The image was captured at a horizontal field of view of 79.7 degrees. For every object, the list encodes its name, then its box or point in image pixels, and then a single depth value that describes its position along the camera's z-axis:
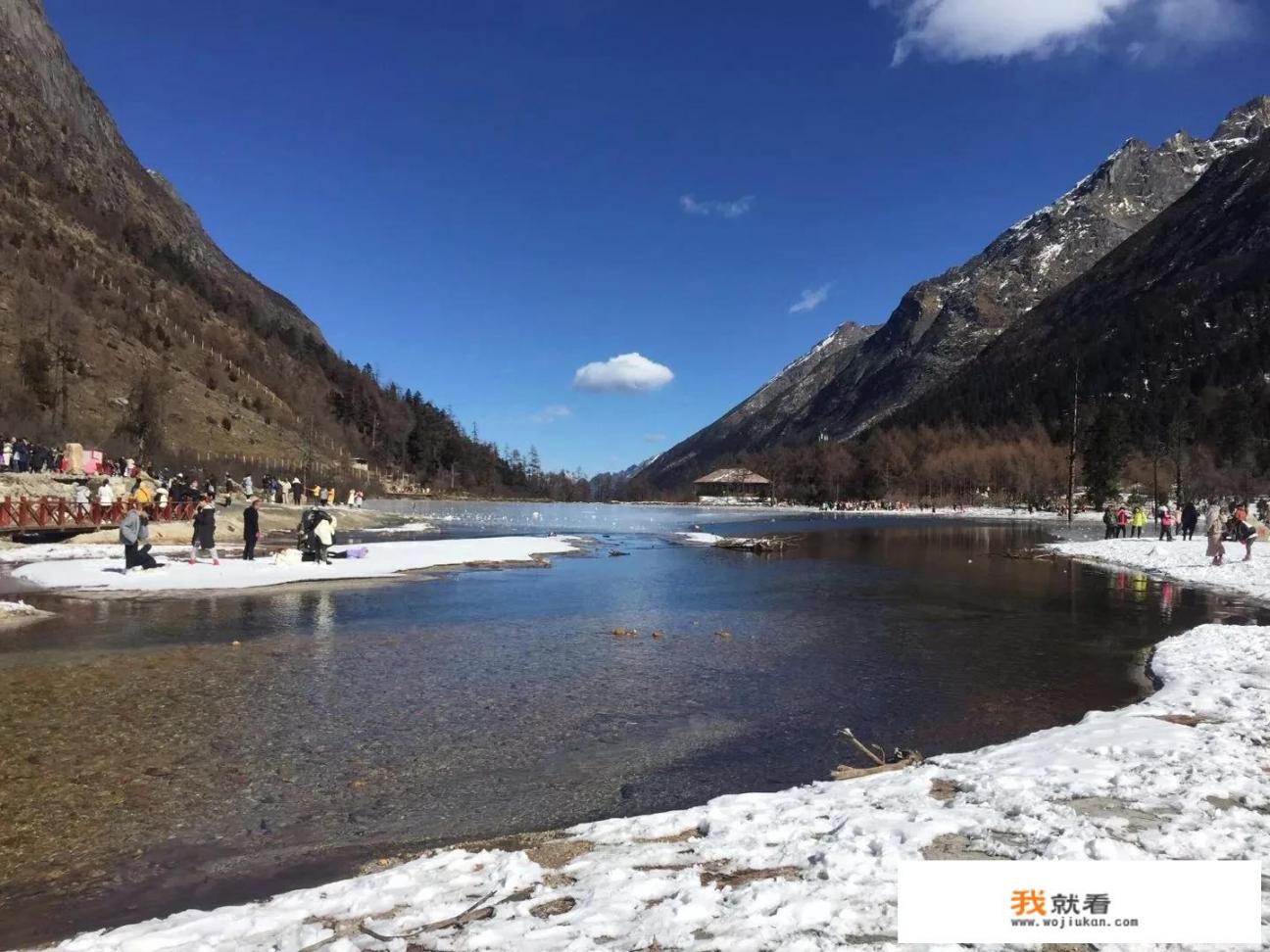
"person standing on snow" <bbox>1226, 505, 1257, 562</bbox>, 32.84
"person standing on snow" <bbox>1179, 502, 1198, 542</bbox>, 45.35
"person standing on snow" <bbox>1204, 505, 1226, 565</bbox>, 30.77
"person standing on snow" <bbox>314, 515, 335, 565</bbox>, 29.77
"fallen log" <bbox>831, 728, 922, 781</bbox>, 8.37
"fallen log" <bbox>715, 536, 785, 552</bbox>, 44.97
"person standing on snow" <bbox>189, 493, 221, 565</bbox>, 28.02
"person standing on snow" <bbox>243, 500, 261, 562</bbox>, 29.73
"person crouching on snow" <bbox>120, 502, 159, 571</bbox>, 25.23
